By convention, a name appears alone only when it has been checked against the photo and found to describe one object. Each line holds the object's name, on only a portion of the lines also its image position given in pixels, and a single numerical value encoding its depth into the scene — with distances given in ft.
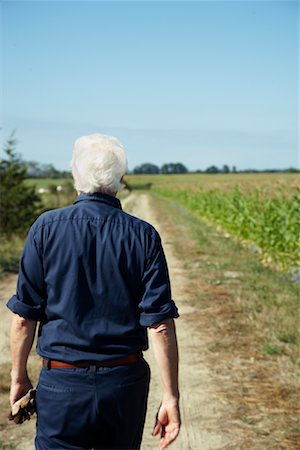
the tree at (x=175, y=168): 474.90
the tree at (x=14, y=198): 65.72
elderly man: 9.67
